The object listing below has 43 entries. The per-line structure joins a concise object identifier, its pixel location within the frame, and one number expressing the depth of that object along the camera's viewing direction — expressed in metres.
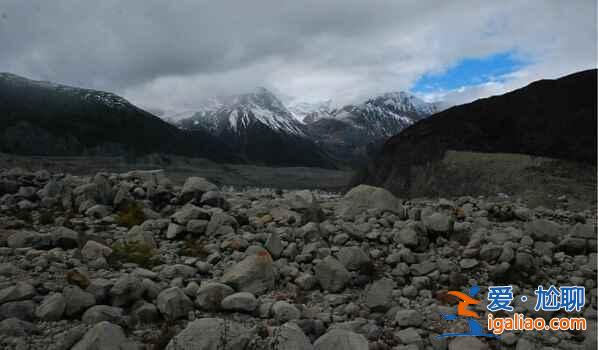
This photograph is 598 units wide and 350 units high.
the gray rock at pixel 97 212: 8.81
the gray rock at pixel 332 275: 6.25
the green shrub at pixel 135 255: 6.55
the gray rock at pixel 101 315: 4.54
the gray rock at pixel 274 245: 7.14
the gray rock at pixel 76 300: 4.63
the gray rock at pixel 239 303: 5.27
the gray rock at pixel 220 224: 7.97
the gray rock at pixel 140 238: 7.32
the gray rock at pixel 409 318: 5.29
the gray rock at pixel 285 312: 5.13
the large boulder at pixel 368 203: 9.48
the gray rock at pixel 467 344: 4.78
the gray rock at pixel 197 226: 7.98
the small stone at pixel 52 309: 4.50
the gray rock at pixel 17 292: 4.62
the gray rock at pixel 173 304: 4.90
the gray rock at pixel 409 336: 4.91
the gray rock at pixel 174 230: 7.88
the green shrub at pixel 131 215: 8.56
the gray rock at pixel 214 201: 9.59
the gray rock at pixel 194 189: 9.88
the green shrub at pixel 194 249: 7.20
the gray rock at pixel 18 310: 4.40
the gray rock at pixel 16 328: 4.09
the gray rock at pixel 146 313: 4.76
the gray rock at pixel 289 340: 4.24
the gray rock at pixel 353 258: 6.71
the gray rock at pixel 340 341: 4.31
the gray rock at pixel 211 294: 5.25
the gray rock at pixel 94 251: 6.41
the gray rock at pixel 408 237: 7.59
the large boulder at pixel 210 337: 4.08
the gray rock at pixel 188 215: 8.19
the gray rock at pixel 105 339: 3.86
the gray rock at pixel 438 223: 8.06
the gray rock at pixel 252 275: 5.85
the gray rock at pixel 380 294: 5.83
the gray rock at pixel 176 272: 6.05
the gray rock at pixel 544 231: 8.30
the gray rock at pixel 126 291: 5.00
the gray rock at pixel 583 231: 8.26
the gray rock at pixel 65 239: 6.71
